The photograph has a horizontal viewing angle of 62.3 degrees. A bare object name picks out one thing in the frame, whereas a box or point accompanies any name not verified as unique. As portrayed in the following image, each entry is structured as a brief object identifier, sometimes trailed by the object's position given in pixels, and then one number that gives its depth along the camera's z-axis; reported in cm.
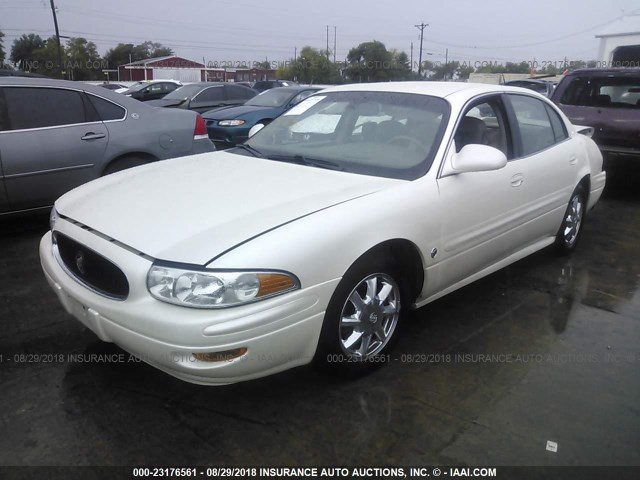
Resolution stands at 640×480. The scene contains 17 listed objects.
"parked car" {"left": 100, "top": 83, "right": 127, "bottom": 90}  2774
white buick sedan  216
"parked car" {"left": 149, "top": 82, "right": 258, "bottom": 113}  1224
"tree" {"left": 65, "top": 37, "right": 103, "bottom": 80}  5050
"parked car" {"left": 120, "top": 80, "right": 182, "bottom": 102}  1952
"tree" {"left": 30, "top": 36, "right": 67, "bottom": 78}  4456
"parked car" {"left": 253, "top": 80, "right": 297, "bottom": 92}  2484
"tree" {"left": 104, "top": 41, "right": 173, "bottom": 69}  7088
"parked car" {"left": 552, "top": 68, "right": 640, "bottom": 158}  711
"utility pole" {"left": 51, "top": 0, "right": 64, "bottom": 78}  3775
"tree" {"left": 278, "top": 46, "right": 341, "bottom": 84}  4312
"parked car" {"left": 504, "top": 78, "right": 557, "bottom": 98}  1854
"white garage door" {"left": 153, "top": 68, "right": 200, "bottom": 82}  5203
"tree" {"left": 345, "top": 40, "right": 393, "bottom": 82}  4034
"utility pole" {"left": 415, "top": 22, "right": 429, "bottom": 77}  6238
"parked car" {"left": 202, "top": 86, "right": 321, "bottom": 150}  948
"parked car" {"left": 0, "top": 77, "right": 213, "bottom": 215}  468
